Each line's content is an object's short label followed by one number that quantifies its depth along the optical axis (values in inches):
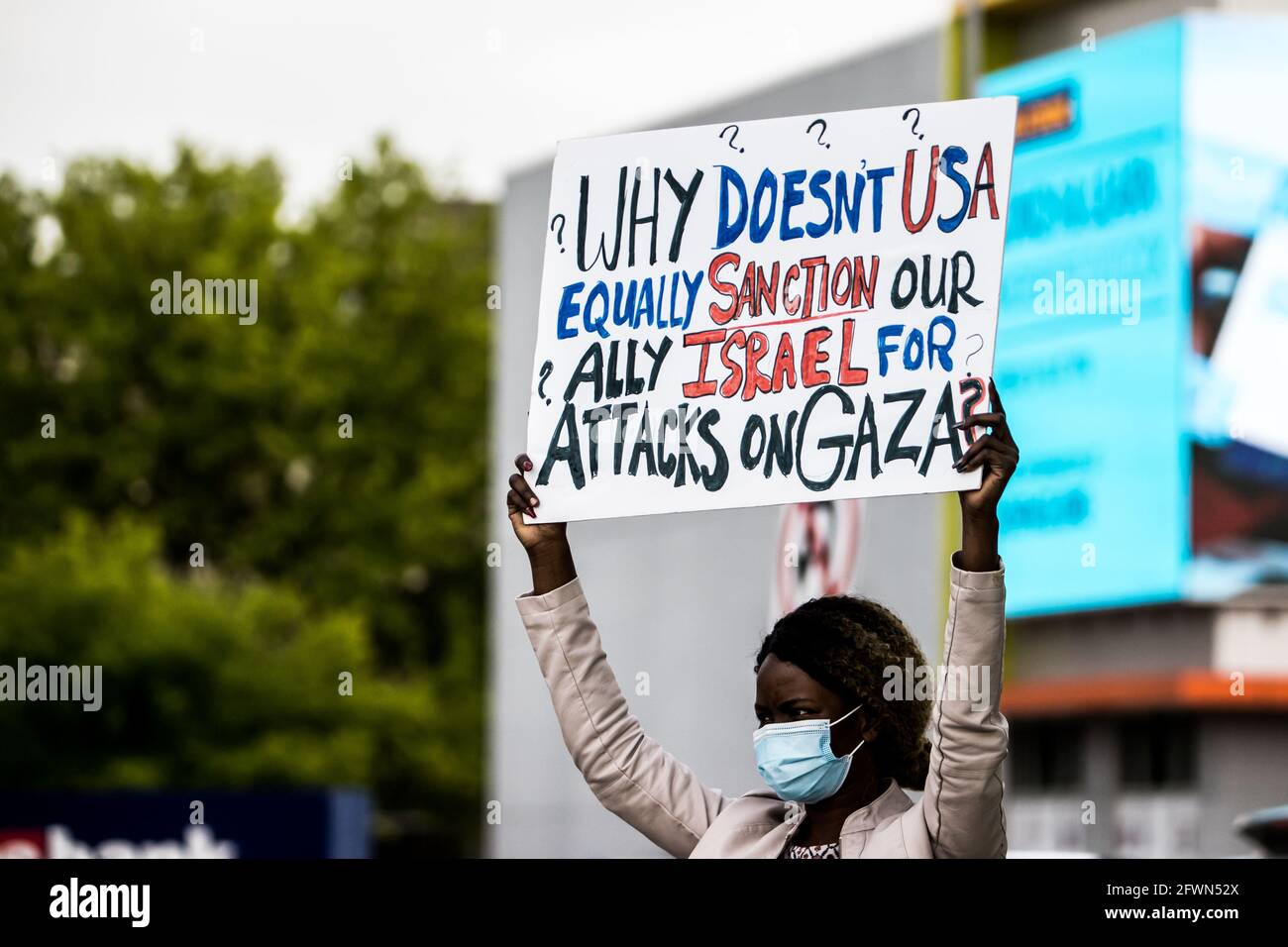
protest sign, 165.9
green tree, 1401.3
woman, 151.9
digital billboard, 781.9
